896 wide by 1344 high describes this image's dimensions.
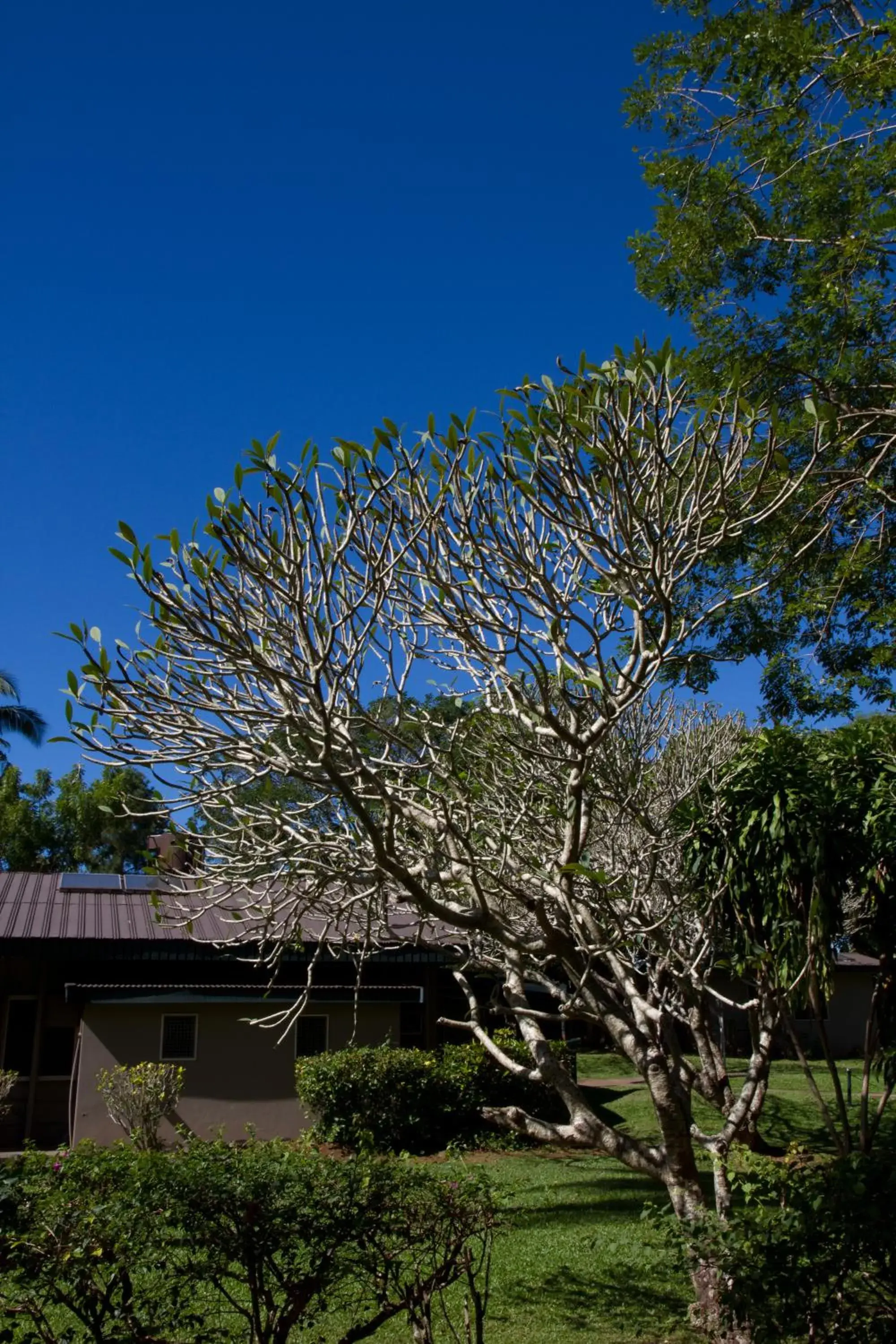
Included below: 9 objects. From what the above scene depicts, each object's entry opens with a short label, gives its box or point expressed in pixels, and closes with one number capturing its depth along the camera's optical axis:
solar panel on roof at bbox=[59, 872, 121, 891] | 17.31
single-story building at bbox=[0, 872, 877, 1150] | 14.40
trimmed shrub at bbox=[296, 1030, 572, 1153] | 14.02
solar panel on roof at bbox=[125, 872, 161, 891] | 18.14
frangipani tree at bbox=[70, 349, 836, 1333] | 4.77
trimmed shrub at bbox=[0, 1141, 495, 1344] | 4.41
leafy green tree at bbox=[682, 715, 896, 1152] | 6.79
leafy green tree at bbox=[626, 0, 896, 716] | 9.59
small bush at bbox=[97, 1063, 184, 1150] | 13.22
